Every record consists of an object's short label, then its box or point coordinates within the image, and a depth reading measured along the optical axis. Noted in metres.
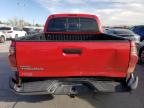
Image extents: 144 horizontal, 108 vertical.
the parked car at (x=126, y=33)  7.11
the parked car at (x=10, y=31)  11.12
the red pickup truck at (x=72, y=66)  1.85
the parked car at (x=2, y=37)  9.63
